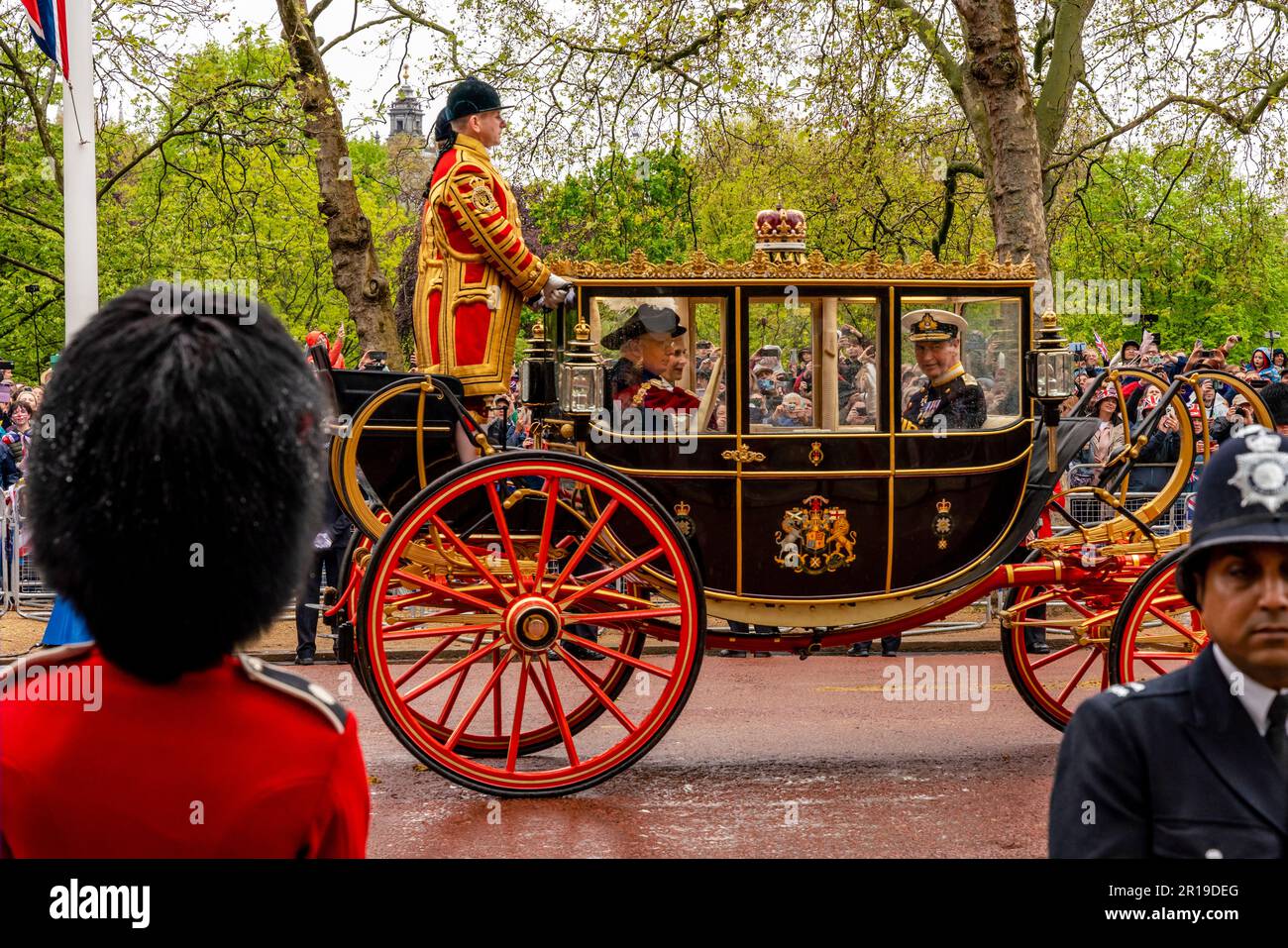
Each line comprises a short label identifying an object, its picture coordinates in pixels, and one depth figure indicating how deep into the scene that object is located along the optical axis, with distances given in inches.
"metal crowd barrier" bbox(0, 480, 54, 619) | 423.2
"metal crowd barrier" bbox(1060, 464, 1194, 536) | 401.4
